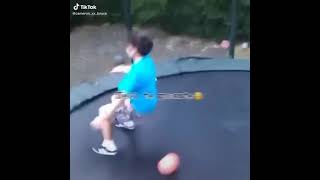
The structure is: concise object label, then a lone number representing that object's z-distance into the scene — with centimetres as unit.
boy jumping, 232
